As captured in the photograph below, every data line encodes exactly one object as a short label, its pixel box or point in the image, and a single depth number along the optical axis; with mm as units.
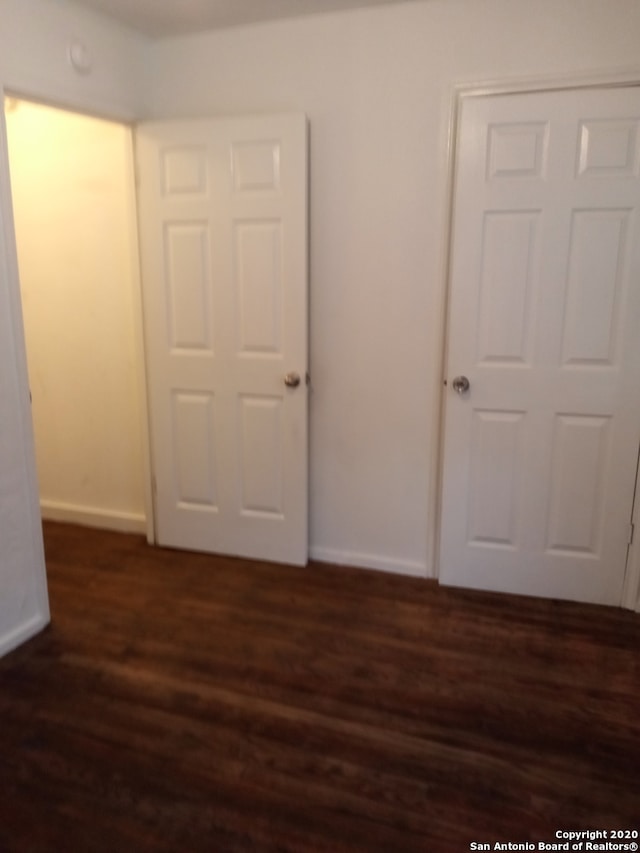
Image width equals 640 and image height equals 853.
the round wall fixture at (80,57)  2500
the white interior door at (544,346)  2455
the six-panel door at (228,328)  2814
